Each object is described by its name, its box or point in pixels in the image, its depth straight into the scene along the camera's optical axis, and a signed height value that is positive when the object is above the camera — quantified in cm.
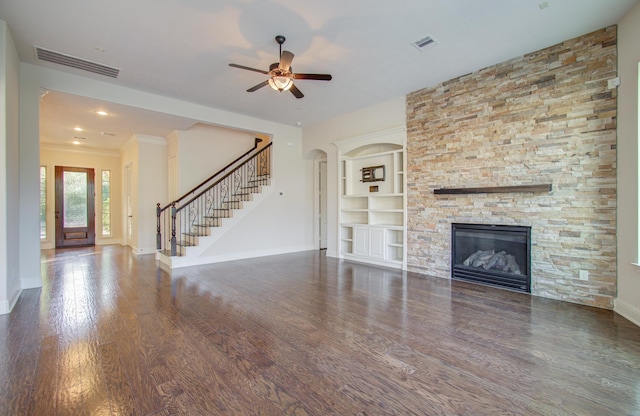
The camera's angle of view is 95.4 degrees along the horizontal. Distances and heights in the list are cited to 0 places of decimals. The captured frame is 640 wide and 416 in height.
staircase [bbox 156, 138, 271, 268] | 649 -6
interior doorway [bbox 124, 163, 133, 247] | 892 +6
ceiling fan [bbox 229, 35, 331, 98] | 358 +168
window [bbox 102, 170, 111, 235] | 987 +17
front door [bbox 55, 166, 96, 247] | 918 +1
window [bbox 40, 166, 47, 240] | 883 +20
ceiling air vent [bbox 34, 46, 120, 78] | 417 +220
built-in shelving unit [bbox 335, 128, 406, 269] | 611 +15
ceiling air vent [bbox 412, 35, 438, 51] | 386 +222
